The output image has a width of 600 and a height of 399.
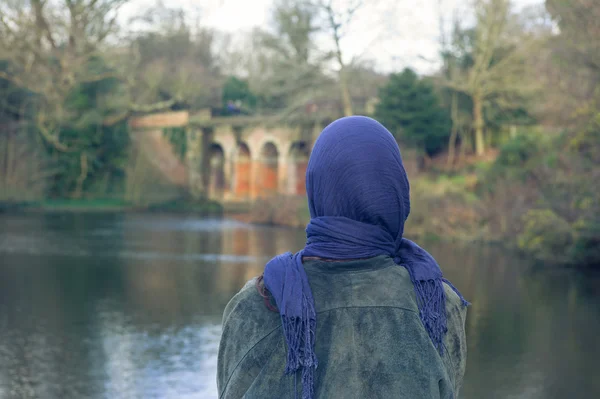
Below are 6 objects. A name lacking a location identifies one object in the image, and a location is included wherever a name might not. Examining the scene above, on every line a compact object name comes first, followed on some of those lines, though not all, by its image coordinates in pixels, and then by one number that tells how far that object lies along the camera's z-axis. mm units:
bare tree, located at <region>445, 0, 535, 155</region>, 30297
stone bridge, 39344
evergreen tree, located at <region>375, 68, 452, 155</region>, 28109
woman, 1771
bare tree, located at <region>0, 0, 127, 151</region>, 28828
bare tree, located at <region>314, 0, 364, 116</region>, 27625
